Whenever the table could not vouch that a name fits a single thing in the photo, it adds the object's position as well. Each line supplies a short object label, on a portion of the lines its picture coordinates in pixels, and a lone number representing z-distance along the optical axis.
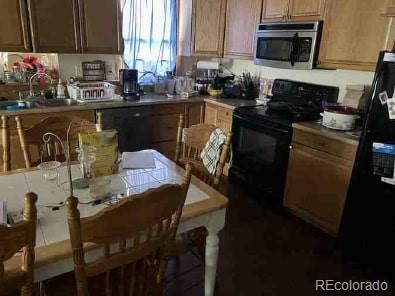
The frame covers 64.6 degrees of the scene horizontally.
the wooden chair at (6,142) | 1.67
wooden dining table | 0.97
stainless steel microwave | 2.53
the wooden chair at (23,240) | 0.76
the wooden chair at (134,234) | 0.86
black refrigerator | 1.79
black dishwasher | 2.97
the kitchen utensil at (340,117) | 2.24
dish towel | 1.64
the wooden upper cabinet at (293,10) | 2.48
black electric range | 2.61
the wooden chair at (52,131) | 1.70
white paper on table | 1.62
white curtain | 3.42
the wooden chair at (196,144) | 1.78
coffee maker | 3.24
